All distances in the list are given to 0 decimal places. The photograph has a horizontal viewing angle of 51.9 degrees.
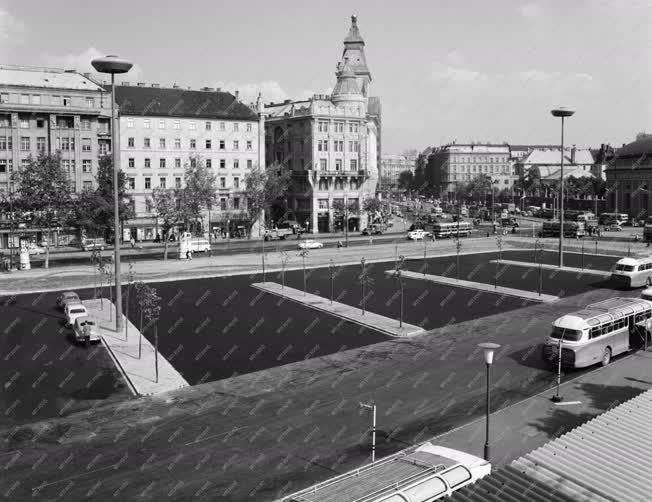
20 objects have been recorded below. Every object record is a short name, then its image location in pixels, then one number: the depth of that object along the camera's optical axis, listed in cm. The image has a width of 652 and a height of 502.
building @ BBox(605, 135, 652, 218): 12975
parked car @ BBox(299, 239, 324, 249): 7752
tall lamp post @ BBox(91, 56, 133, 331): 3506
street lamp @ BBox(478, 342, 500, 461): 1994
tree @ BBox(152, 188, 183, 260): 6862
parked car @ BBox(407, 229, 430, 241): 9156
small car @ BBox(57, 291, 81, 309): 4196
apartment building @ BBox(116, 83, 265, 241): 8800
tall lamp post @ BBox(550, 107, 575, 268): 5850
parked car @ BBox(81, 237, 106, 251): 7832
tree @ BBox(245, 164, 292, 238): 9062
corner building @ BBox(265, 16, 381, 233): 10069
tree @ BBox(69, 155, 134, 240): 7134
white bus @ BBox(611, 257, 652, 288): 5059
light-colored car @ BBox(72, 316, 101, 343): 3434
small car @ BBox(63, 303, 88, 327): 3803
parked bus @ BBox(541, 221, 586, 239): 9275
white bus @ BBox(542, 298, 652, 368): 2894
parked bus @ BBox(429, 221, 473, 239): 9375
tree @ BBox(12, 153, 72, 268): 6438
